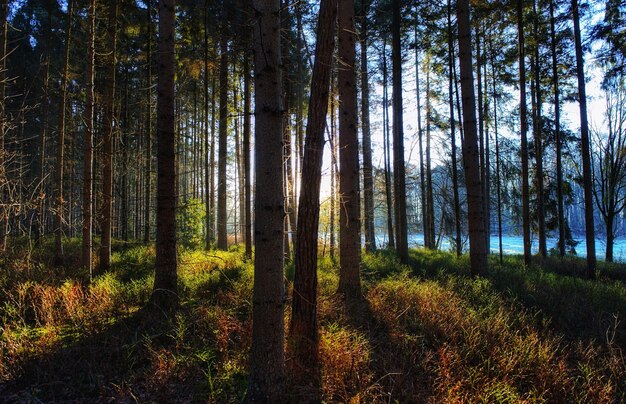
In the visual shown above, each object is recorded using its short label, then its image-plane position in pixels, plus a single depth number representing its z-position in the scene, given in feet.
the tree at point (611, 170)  44.72
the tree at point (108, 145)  26.08
